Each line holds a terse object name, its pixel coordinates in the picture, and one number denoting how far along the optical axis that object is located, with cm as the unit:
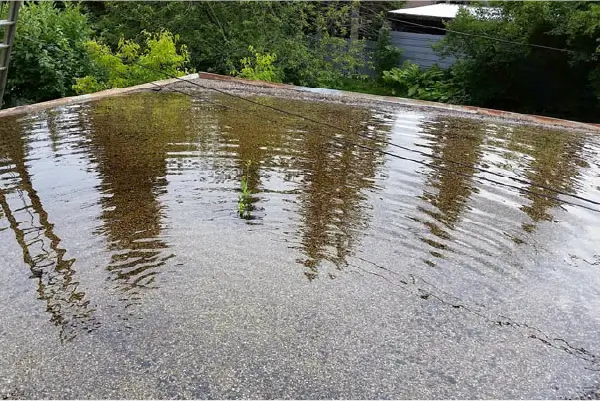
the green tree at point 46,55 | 759
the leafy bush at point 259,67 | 1052
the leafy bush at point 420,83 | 1270
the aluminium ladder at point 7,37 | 285
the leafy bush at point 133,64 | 869
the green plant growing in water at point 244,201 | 411
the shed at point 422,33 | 1437
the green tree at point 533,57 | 943
